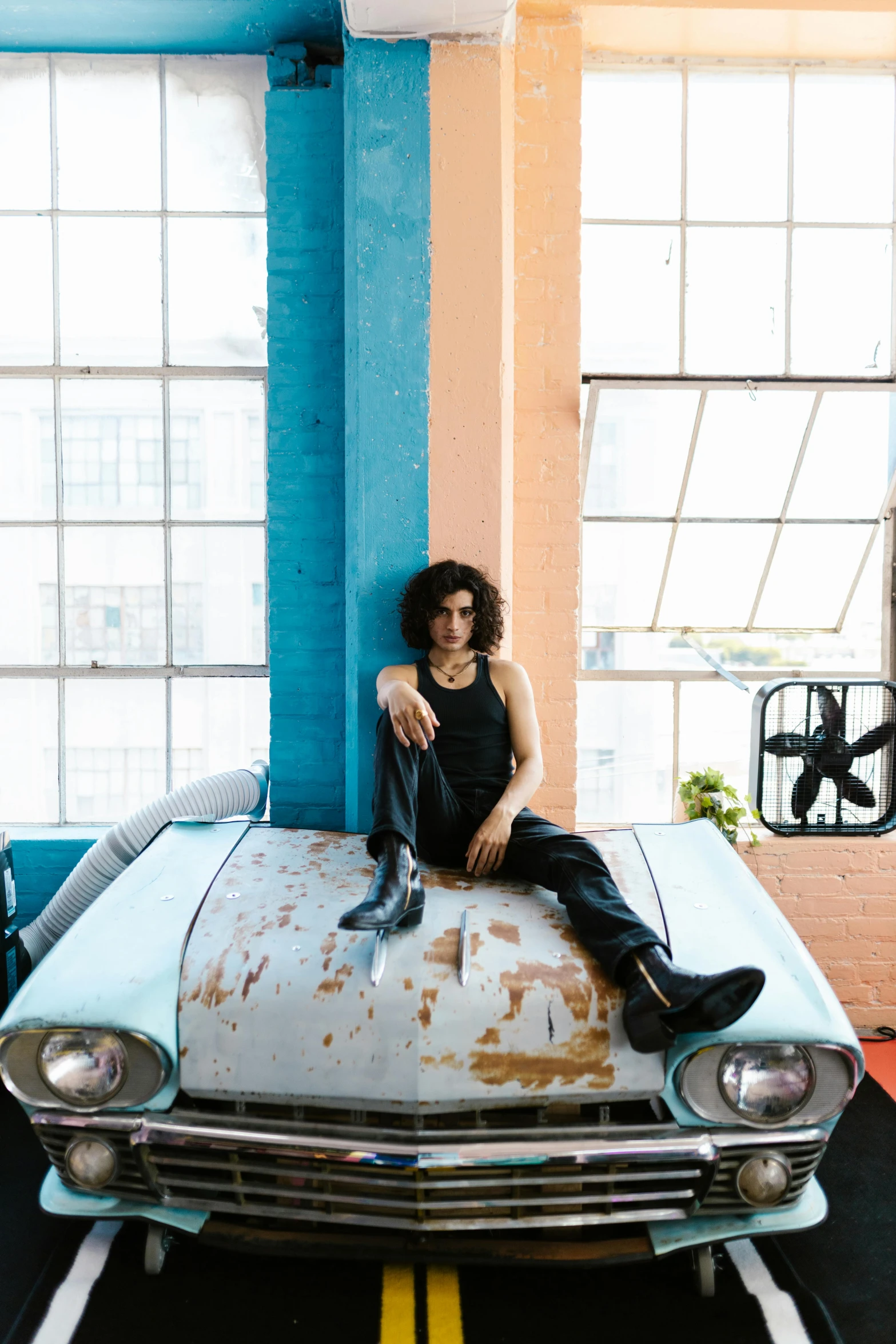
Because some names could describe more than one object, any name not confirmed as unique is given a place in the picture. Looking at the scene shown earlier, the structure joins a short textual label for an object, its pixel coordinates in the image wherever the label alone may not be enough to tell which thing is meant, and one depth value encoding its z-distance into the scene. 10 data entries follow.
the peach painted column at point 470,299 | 2.60
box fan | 2.99
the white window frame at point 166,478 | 3.33
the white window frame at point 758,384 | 3.27
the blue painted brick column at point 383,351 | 2.59
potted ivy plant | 3.00
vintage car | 1.57
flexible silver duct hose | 2.79
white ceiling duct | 2.42
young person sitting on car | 1.59
